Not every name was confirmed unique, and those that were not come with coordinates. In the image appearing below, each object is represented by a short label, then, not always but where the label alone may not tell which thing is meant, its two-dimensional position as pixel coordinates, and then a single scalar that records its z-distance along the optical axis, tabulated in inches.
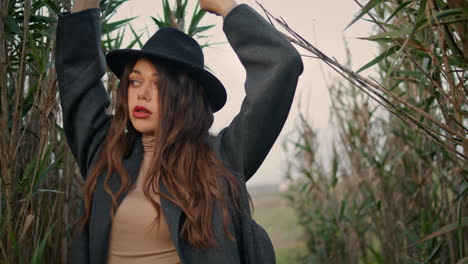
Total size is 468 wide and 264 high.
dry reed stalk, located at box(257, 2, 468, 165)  51.9
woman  58.6
